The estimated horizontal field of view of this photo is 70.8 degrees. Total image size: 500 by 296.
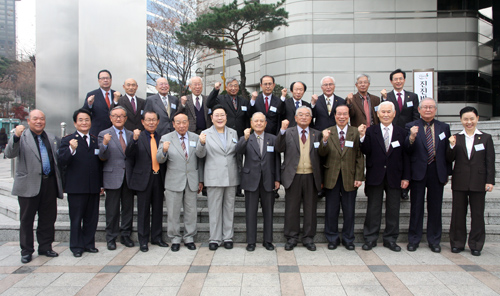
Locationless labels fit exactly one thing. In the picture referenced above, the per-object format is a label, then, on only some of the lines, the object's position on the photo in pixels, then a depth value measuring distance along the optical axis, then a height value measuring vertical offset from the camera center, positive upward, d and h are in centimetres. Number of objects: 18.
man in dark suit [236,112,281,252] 490 -40
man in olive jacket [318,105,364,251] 486 -33
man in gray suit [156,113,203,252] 489 -45
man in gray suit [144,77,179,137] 577 +67
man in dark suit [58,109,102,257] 465 -45
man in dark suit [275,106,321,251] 489 -38
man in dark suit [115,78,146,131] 567 +68
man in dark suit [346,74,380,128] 555 +68
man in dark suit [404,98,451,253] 484 -33
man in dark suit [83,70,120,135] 562 +67
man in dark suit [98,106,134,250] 488 -44
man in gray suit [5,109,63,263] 445 -45
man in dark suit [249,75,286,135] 566 +70
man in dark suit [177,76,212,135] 586 +64
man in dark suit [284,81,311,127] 550 +72
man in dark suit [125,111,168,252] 489 -43
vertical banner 1373 +259
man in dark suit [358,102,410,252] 483 -31
